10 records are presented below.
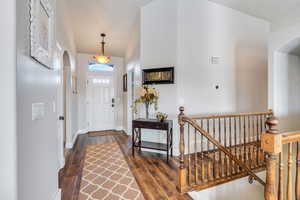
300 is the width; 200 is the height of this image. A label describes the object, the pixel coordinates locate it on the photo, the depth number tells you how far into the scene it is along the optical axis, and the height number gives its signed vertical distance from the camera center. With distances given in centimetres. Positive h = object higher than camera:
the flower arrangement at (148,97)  315 +4
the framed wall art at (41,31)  110 +58
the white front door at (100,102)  539 -11
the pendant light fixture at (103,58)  424 +118
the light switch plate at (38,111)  114 -10
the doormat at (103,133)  495 -118
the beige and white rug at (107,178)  188 -122
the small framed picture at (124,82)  522 +60
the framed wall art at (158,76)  309 +51
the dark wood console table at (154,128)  285 -59
